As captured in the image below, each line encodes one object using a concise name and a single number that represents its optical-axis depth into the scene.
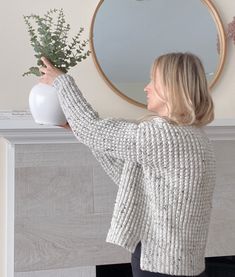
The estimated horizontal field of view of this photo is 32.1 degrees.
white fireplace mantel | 1.55
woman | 1.00
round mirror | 1.77
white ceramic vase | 1.15
